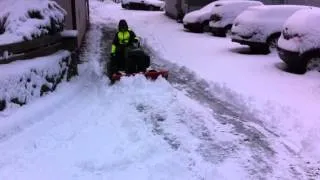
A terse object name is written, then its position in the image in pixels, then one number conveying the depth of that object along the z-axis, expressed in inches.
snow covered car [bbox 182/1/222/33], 900.0
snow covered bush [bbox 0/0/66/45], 374.0
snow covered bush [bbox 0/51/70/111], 318.0
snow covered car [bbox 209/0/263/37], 783.7
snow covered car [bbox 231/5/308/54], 584.1
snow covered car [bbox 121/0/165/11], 1659.7
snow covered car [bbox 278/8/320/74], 444.5
